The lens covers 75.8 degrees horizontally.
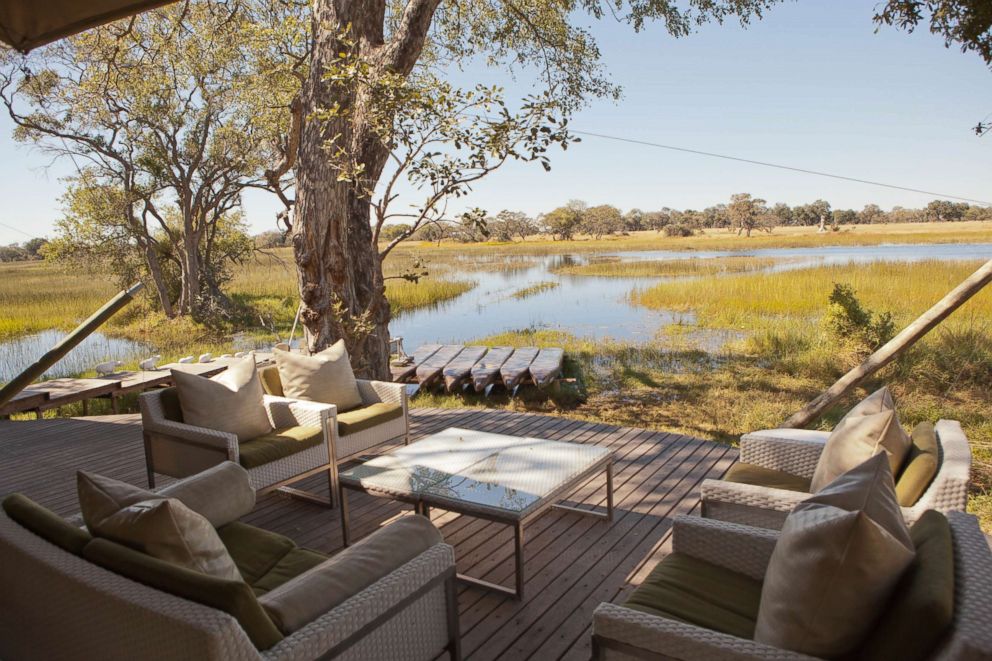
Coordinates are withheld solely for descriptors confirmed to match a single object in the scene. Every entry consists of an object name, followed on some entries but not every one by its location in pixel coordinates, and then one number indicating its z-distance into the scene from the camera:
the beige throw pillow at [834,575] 1.27
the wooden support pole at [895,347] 4.12
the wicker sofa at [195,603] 1.34
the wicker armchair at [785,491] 2.00
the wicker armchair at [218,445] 3.20
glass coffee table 2.59
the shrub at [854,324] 7.66
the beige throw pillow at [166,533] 1.50
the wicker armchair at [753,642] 1.13
